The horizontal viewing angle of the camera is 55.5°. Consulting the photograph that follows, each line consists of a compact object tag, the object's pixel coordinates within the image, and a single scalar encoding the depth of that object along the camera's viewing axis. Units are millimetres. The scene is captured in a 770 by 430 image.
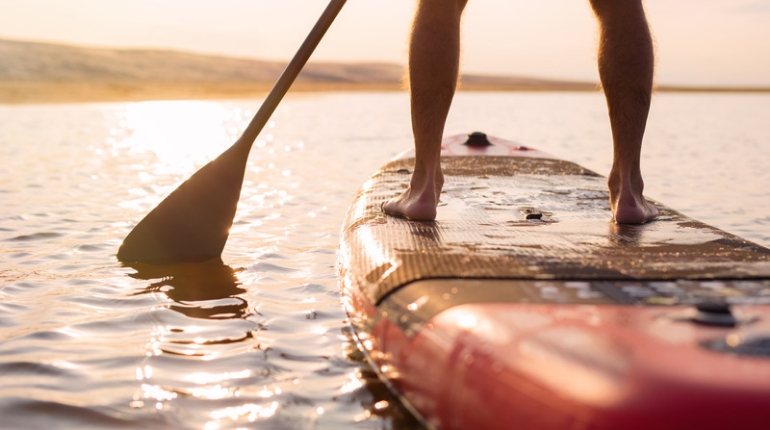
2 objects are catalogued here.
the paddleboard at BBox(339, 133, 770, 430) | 1201
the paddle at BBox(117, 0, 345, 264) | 3244
